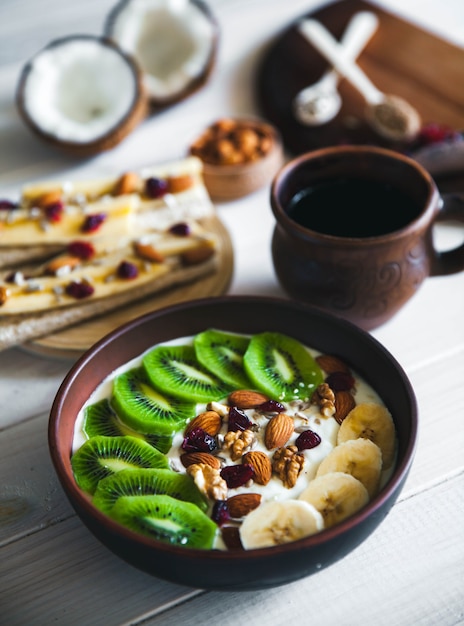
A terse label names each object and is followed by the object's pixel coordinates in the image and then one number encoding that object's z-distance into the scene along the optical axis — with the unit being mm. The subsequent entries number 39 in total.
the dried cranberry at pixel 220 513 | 752
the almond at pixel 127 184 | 1242
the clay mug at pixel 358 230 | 943
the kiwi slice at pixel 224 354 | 917
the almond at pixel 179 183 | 1244
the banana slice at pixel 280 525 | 725
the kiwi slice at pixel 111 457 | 802
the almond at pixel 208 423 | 854
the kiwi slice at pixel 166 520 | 724
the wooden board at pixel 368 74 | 1406
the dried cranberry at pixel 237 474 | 793
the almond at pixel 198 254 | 1149
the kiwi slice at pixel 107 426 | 844
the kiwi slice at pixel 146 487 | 769
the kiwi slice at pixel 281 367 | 897
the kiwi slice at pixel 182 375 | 888
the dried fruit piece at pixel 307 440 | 830
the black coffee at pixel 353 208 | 1012
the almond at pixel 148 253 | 1145
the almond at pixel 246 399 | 880
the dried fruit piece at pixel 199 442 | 830
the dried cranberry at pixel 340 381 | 886
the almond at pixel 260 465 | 799
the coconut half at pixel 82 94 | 1394
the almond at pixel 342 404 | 861
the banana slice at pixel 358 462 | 777
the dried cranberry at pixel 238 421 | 853
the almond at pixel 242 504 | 761
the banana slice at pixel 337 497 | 745
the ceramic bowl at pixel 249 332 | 669
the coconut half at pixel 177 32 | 1497
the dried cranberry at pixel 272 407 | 873
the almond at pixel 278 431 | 834
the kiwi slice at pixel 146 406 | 846
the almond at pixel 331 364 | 914
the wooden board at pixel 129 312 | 1061
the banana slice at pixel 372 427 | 815
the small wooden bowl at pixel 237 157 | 1297
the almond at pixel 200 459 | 808
